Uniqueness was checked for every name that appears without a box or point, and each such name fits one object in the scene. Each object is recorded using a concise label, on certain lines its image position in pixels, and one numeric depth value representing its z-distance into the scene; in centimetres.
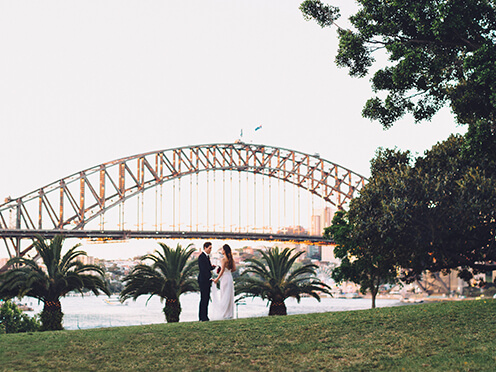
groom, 1755
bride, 1802
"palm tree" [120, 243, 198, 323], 3122
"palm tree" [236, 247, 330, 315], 3130
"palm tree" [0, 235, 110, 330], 2802
